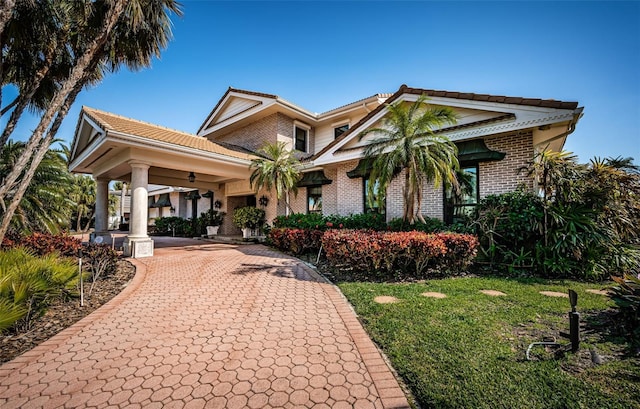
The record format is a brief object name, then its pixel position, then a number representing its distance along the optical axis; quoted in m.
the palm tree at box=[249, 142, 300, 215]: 11.48
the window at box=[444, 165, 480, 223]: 8.75
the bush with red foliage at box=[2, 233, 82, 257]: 6.46
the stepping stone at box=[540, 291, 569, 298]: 5.08
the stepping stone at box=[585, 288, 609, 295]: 5.20
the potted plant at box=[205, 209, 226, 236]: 16.70
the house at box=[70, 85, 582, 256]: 7.97
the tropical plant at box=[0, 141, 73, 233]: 9.56
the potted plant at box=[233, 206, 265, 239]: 14.23
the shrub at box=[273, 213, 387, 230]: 10.12
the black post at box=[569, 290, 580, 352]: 2.88
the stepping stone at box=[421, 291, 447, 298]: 5.02
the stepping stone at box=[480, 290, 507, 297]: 5.08
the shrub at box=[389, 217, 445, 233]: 8.41
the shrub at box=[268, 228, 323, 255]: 9.56
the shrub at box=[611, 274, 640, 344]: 2.11
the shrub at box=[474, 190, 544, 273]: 6.82
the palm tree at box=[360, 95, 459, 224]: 7.17
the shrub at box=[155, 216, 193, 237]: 19.17
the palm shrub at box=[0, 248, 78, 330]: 3.52
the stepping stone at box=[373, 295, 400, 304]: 4.72
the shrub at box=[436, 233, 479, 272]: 6.65
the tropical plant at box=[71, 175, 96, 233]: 24.41
